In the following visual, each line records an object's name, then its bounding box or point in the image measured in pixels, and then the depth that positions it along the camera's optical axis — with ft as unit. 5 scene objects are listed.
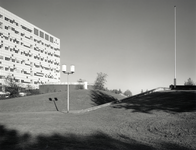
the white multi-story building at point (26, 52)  218.18
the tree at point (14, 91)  130.62
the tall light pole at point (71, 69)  56.80
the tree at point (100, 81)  176.35
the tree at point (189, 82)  202.80
